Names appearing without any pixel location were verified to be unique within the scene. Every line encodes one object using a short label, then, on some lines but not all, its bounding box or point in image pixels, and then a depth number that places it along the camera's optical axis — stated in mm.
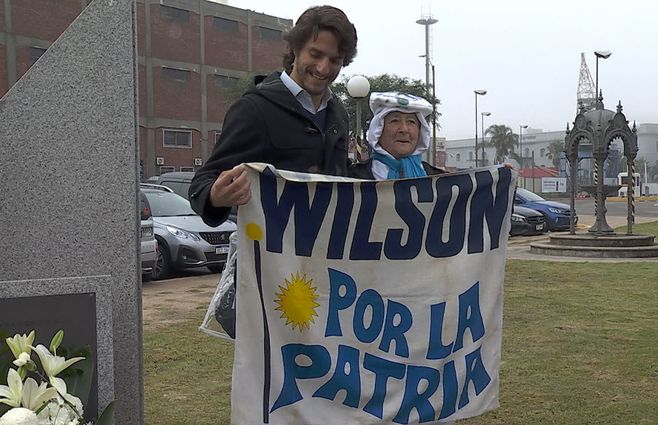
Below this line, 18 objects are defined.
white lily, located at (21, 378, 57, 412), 2115
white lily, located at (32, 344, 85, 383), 2225
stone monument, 3137
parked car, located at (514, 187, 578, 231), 20047
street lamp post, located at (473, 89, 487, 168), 48756
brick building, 45469
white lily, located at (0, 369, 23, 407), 2078
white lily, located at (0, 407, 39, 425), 1965
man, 2584
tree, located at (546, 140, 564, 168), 99875
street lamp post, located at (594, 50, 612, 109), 19638
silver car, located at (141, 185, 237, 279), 11266
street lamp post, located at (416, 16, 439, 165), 46375
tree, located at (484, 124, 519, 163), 99812
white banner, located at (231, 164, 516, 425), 2715
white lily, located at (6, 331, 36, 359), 2188
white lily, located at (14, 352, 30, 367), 2080
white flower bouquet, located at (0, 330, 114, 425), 2035
